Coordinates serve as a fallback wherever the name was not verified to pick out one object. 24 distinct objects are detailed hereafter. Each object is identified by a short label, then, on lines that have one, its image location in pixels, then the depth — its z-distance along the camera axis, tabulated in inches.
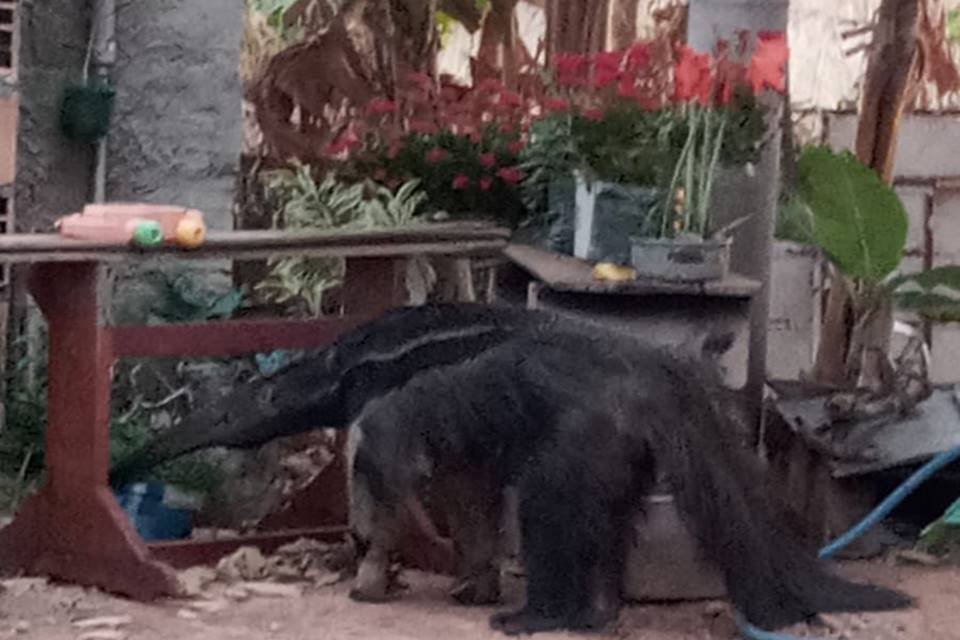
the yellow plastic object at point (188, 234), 319.6
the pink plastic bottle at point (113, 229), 313.9
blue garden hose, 369.7
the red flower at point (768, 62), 351.9
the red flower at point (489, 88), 424.2
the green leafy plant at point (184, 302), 416.8
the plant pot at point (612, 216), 347.6
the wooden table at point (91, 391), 319.3
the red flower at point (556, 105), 372.5
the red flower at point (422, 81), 446.0
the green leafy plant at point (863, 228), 402.3
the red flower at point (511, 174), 386.0
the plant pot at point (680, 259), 333.4
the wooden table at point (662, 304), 333.4
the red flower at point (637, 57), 365.7
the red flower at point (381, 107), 428.1
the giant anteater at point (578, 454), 301.4
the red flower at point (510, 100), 414.3
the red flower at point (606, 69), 366.0
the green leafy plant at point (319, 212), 404.2
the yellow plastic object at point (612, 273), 335.9
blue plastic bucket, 363.3
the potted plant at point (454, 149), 393.7
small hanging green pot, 411.8
